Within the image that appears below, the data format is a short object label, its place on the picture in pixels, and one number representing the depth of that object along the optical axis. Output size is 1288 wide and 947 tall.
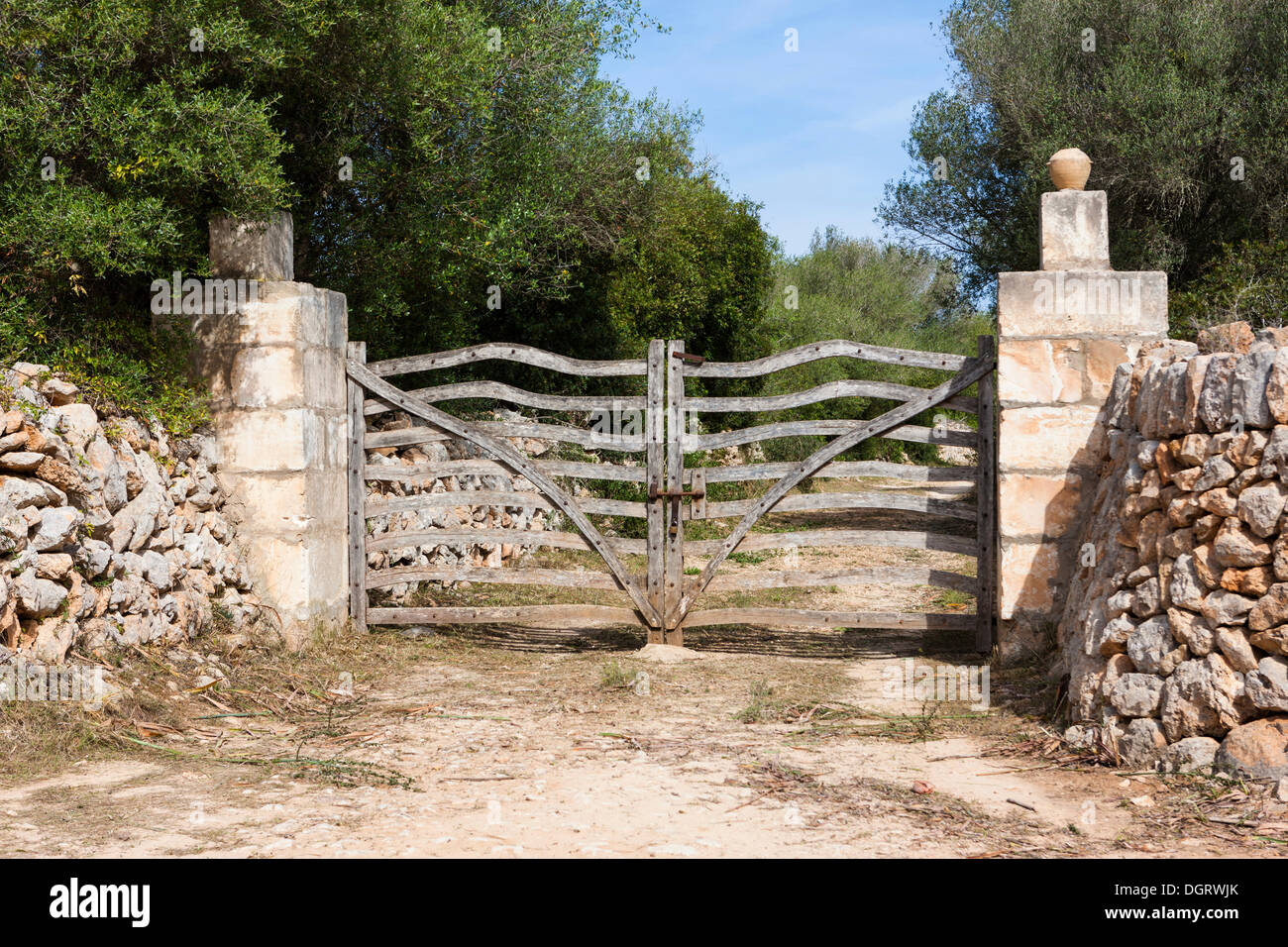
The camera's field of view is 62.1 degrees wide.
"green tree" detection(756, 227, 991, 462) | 21.86
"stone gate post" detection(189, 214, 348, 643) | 7.12
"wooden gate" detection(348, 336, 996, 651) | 7.10
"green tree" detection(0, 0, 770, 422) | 6.32
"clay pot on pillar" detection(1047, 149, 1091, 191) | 6.66
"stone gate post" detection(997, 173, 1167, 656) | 6.55
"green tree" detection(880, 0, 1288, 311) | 12.20
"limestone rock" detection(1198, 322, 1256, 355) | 5.49
